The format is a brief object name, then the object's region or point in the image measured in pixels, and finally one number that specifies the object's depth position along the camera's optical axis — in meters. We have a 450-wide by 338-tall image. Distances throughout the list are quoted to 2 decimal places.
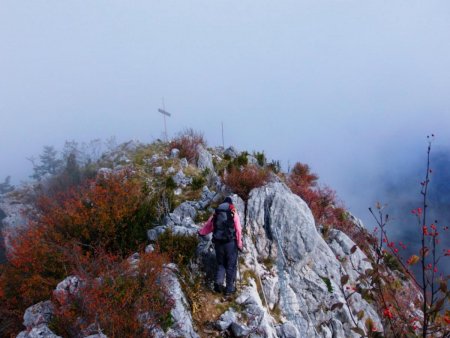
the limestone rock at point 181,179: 11.95
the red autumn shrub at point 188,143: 14.51
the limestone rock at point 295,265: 8.56
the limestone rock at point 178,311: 6.14
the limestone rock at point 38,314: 6.07
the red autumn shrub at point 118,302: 5.55
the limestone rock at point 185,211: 9.87
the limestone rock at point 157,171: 12.85
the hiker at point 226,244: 7.56
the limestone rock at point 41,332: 5.66
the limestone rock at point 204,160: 14.34
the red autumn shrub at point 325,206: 13.03
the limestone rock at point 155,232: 8.60
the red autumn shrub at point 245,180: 10.62
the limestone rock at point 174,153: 14.44
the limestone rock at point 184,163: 13.51
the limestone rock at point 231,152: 17.06
